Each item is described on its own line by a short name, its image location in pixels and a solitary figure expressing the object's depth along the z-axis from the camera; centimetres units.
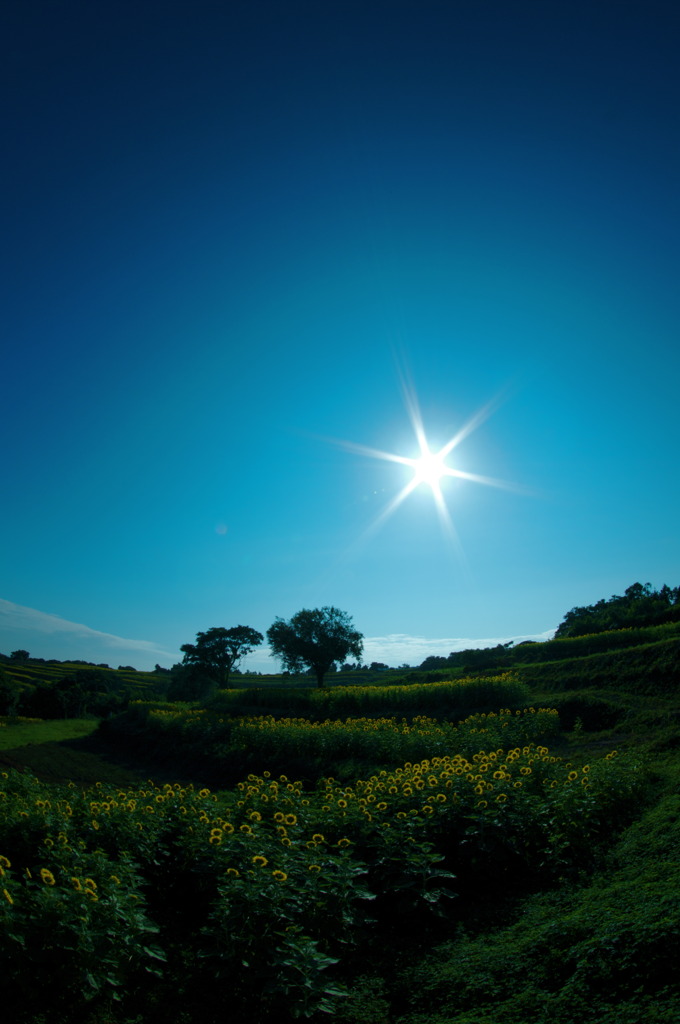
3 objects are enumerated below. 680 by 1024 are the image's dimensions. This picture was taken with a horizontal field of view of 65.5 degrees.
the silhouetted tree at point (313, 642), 3622
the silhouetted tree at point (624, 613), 2899
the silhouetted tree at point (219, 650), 5038
